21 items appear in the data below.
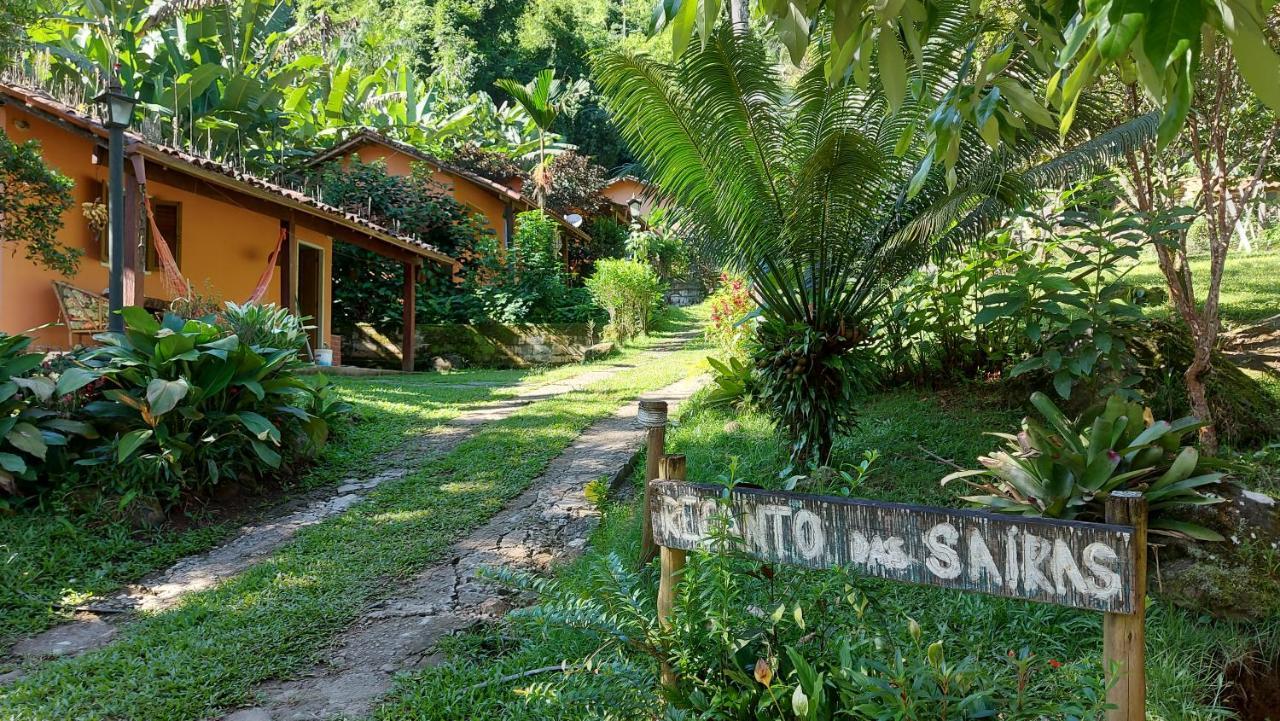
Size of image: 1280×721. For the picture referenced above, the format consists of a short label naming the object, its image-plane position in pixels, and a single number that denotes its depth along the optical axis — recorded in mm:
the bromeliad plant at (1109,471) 3973
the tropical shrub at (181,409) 5883
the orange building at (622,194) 33125
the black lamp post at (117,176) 7234
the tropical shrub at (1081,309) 5680
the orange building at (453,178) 19562
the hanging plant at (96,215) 10266
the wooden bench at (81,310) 10094
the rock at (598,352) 16047
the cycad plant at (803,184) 5484
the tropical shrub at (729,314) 11305
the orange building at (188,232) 9625
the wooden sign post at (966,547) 2102
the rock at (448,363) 16188
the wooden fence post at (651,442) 4043
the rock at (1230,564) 3834
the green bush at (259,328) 7254
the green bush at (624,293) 17578
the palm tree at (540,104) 22438
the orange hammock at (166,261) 9531
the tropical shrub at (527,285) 17516
